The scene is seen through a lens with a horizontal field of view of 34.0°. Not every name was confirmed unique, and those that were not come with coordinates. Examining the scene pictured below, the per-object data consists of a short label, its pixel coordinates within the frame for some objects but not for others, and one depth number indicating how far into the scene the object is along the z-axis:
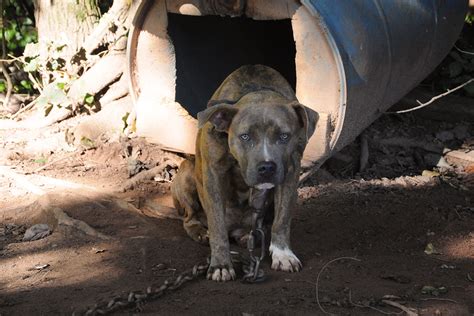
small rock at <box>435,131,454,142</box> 7.25
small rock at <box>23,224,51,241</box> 5.25
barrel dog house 4.98
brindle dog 4.35
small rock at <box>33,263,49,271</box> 4.67
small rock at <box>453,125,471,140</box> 7.26
